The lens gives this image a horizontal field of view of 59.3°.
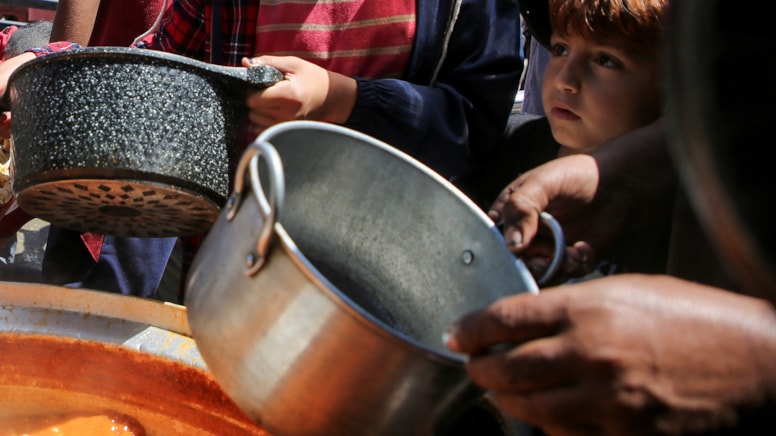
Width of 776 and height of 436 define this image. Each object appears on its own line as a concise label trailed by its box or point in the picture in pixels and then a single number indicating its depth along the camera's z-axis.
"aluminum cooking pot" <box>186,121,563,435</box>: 0.75
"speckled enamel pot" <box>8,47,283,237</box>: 1.13
